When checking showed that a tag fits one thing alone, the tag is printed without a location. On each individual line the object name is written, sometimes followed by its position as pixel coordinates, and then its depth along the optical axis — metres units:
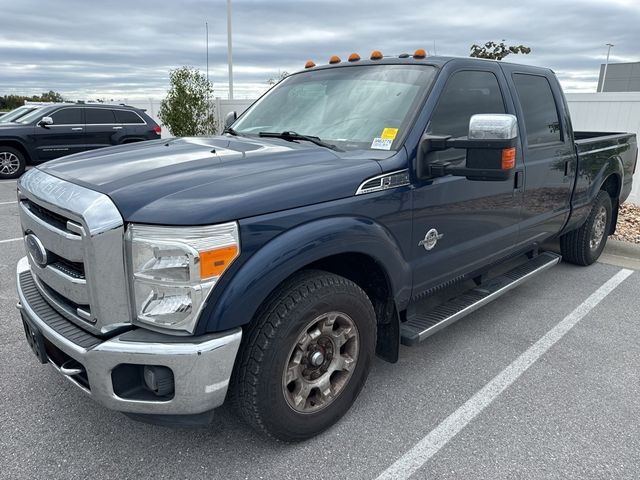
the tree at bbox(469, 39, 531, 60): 14.52
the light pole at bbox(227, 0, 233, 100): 17.02
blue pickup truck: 2.07
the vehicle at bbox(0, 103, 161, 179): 11.42
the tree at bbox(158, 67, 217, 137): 14.45
